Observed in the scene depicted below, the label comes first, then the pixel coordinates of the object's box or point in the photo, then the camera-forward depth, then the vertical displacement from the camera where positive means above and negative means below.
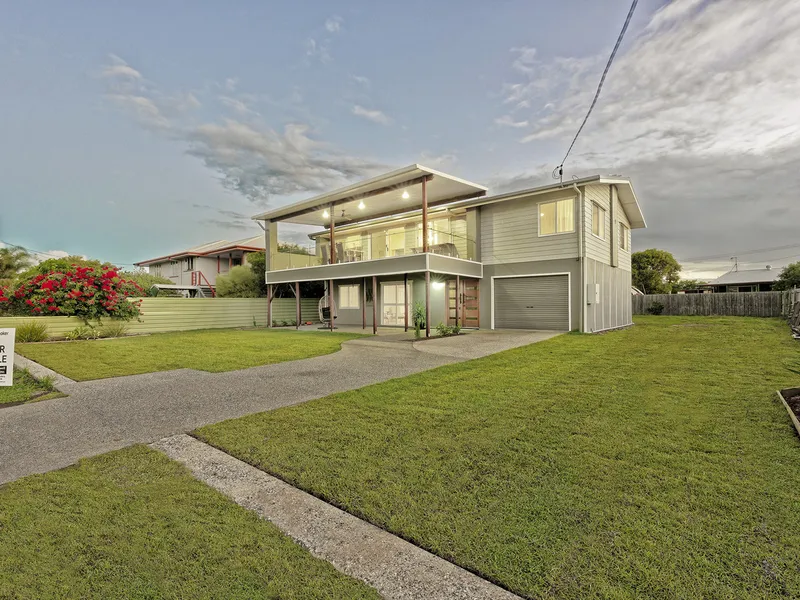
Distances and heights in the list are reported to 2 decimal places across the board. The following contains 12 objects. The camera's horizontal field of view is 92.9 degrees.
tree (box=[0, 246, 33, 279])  21.05 +2.62
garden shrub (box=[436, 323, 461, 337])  12.92 -0.96
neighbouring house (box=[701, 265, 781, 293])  38.31 +1.96
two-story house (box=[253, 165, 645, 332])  13.43 +2.07
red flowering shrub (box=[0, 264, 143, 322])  12.33 +0.38
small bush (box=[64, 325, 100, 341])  12.38 -0.91
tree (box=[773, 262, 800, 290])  28.83 +1.71
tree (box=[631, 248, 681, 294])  43.09 +3.64
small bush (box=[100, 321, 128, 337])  13.48 -0.85
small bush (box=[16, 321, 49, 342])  11.16 -0.76
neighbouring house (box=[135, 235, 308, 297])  27.52 +3.28
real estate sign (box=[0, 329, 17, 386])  5.87 -0.79
